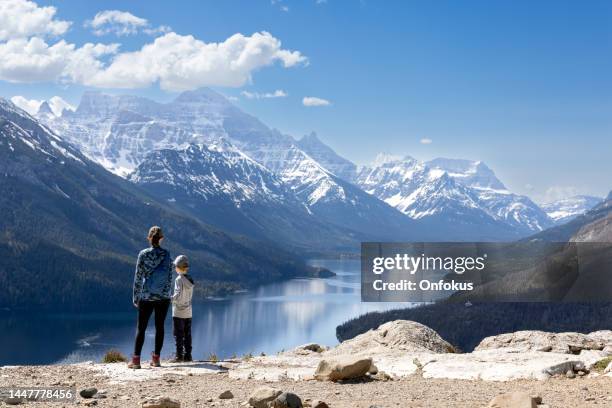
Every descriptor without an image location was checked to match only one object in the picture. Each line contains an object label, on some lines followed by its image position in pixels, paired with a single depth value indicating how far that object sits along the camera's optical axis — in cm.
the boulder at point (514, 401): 1027
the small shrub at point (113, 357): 1987
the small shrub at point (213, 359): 1822
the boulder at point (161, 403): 1102
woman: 1634
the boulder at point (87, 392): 1253
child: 1828
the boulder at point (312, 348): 2195
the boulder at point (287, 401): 1120
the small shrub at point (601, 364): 1467
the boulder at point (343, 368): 1409
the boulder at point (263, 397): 1141
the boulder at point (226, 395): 1241
